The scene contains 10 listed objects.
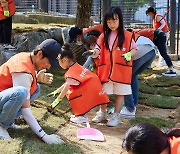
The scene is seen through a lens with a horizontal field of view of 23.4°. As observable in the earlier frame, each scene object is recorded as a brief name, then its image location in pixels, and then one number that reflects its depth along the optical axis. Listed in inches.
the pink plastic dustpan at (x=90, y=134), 147.0
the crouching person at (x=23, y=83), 129.2
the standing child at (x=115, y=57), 166.9
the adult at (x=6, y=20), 249.8
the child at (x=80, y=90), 164.2
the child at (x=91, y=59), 186.1
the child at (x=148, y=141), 76.6
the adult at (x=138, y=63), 183.6
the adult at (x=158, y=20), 330.6
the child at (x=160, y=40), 245.9
